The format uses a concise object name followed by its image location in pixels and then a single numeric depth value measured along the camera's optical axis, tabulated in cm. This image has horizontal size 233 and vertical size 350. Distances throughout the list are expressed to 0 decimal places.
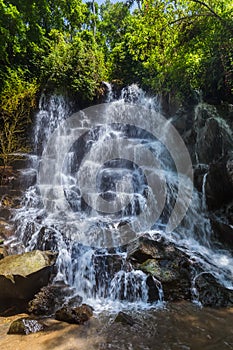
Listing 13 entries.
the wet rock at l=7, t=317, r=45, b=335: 386
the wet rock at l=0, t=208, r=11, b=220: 749
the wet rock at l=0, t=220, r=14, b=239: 673
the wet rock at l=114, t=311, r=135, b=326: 407
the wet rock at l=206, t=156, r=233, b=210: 820
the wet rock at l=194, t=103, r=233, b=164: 930
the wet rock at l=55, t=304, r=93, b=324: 415
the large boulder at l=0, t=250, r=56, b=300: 487
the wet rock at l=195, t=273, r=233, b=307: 476
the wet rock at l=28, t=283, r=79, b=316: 457
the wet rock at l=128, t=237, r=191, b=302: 511
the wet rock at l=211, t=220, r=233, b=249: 718
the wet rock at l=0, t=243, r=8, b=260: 570
